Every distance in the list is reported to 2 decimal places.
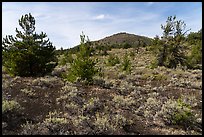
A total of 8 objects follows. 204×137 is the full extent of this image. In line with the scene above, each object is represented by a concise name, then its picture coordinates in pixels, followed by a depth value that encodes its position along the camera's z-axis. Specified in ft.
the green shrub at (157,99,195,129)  21.80
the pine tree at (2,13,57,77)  36.26
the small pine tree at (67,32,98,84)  32.53
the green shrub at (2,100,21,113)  20.22
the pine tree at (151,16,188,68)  66.00
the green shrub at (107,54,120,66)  66.55
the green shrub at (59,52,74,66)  70.47
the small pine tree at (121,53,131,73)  52.26
